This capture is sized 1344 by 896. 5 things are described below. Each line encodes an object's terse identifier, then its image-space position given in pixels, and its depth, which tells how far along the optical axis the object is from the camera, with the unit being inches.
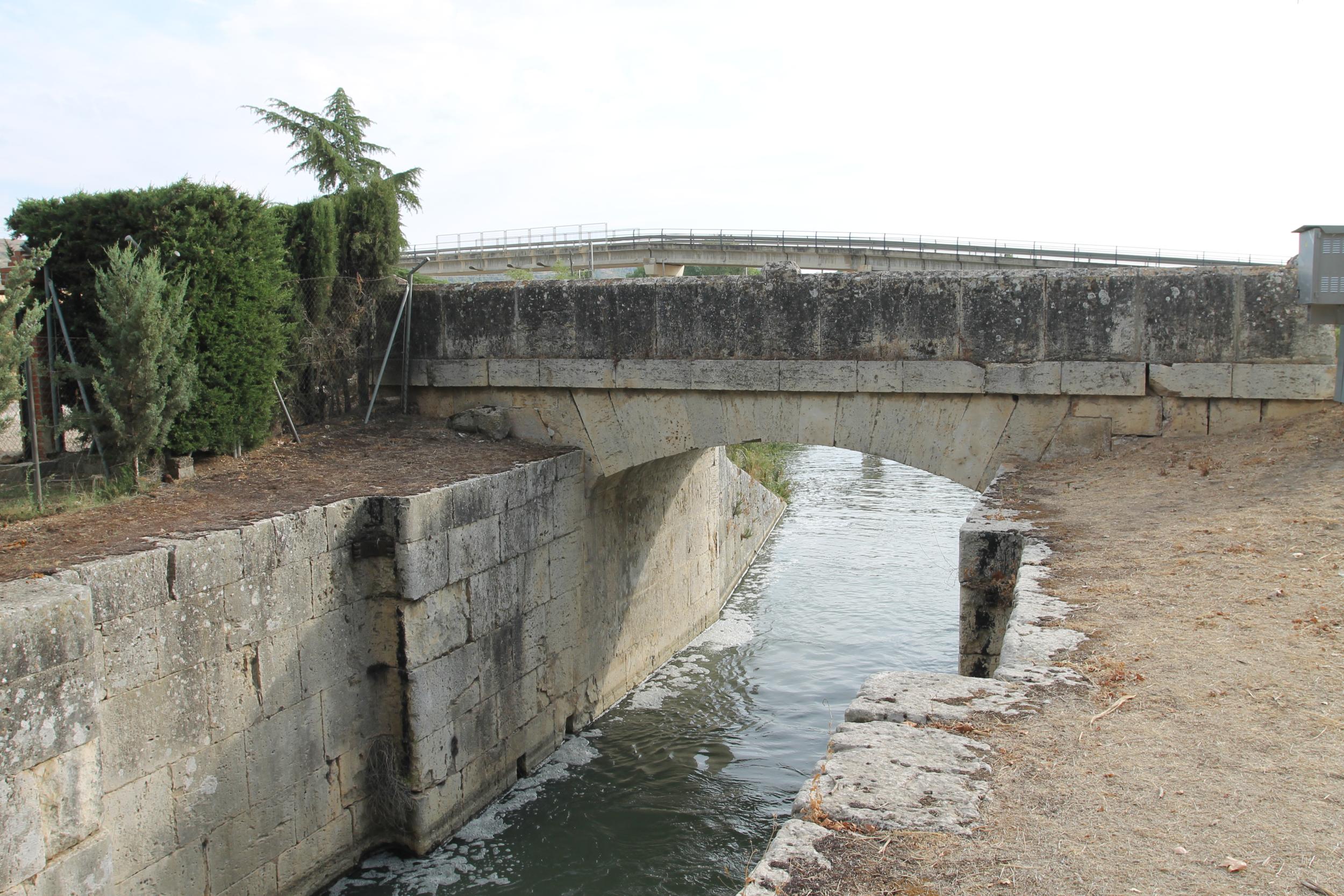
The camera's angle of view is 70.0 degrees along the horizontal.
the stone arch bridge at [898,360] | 286.5
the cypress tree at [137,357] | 275.4
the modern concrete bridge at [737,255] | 1008.2
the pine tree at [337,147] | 864.9
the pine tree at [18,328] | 237.3
